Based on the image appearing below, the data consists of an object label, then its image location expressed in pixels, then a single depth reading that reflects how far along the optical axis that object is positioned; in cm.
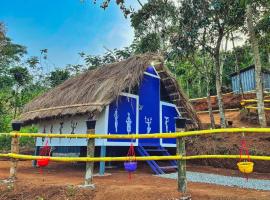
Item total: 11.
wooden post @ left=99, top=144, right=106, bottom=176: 897
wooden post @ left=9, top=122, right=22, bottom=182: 656
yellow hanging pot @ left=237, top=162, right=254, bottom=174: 502
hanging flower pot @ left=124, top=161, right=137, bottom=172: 679
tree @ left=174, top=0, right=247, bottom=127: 1392
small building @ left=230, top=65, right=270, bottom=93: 2014
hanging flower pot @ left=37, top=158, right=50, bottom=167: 659
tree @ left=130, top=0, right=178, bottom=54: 1927
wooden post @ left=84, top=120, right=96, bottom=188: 576
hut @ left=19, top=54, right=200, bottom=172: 941
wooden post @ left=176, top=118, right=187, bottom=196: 514
